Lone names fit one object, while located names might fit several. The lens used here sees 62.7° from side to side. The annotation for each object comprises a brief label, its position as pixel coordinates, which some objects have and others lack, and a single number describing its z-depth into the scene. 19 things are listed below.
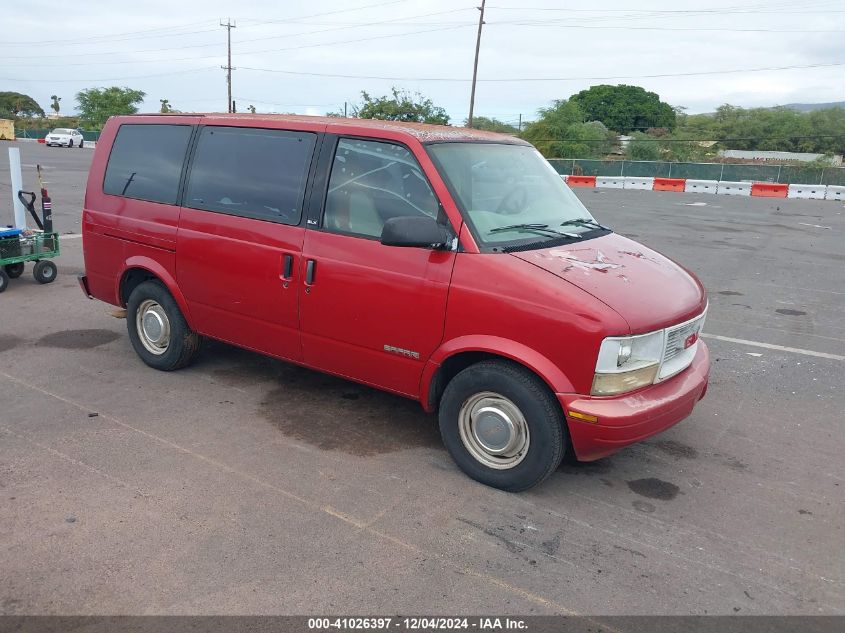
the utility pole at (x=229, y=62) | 65.69
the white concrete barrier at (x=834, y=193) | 29.66
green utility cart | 8.25
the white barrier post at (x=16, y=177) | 9.29
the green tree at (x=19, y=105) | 100.25
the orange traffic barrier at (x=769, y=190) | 30.36
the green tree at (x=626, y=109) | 85.31
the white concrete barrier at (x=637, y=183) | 34.53
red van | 3.74
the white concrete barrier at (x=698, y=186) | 33.09
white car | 49.88
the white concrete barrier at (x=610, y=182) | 35.44
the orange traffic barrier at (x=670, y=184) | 33.27
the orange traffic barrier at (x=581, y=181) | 35.72
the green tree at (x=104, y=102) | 78.69
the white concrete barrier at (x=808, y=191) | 29.75
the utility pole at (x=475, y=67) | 44.47
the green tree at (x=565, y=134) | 53.59
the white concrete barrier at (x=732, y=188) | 32.03
